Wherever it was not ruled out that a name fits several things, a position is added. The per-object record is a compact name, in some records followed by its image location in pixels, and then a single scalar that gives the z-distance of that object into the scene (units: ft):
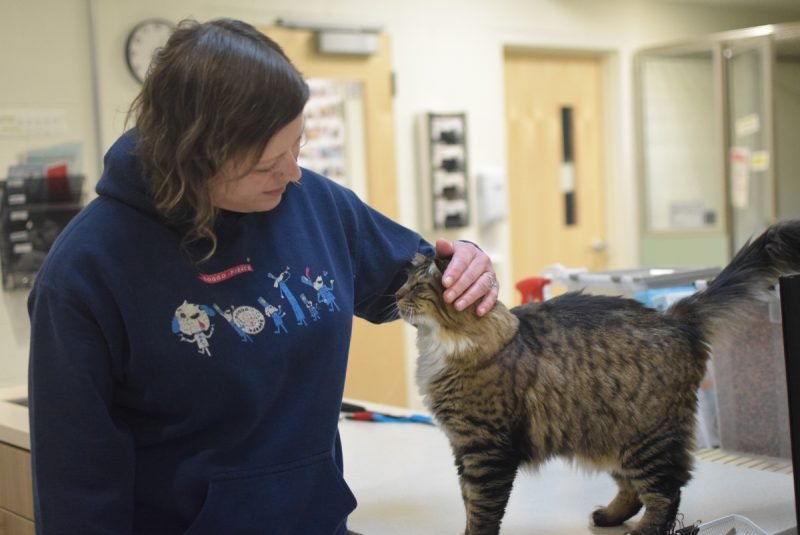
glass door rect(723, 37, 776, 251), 16.88
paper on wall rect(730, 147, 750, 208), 17.30
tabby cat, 4.47
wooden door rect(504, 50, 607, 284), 17.33
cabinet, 6.73
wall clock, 12.39
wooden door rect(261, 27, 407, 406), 14.11
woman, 3.74
